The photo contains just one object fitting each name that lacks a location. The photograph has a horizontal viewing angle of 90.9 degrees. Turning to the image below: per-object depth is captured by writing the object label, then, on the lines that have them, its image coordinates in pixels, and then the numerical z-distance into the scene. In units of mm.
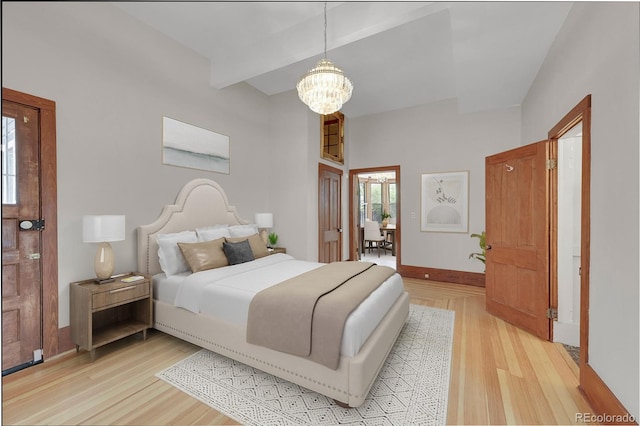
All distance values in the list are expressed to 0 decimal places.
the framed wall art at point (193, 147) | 3504
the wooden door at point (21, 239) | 2344
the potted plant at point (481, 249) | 4340
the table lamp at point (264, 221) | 4543
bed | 2021
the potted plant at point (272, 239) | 4812
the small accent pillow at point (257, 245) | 3752
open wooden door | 3014
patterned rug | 1971
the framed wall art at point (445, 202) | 5000
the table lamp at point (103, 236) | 2543
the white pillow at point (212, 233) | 3562
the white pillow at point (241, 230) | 3935
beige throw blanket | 2033
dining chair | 7867
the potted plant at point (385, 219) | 8883
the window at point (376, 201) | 9781
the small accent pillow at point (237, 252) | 3367
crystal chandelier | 2762
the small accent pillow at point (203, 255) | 3066
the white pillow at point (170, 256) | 3061
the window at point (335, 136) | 5559
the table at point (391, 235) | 8133
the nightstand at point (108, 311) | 2545
